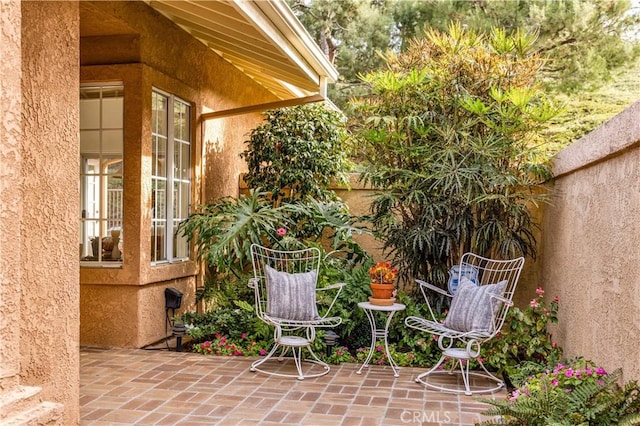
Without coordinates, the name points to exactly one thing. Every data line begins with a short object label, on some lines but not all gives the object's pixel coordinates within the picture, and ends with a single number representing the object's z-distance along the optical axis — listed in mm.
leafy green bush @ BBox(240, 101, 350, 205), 7859
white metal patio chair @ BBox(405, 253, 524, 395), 5141
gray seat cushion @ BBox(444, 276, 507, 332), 5215
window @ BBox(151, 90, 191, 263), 6672
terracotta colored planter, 5762
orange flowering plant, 5879
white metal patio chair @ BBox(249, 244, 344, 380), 5527
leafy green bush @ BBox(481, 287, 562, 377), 5500
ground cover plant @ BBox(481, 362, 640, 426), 3184
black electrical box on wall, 6660
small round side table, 5602
